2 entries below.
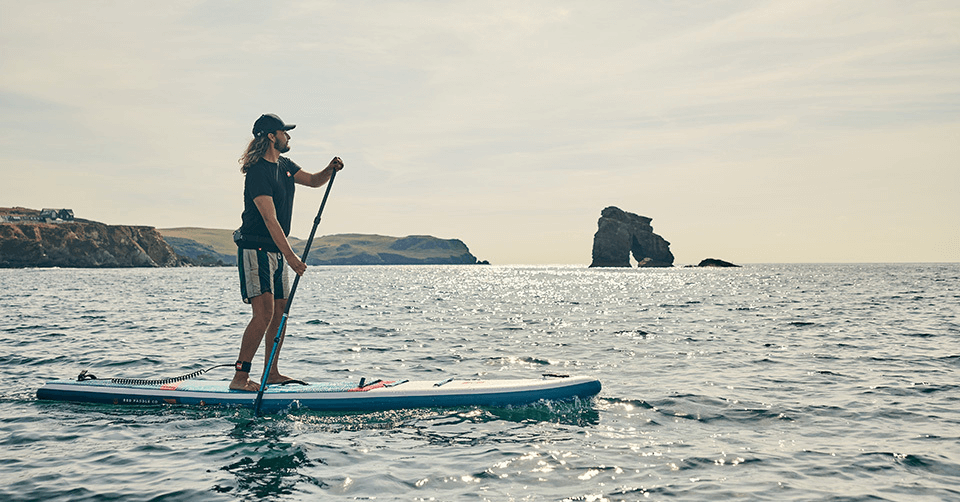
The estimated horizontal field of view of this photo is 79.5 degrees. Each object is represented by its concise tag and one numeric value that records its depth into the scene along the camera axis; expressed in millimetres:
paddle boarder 6910
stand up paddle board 7367
